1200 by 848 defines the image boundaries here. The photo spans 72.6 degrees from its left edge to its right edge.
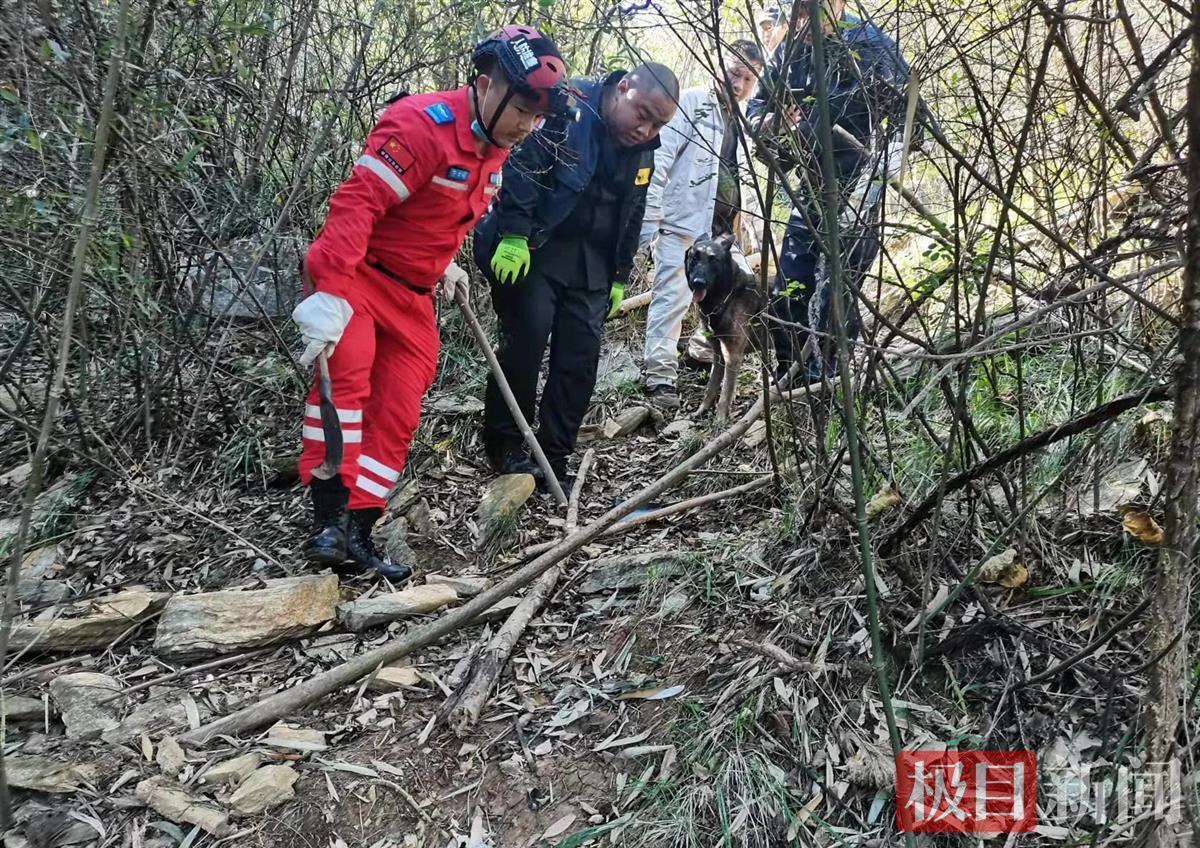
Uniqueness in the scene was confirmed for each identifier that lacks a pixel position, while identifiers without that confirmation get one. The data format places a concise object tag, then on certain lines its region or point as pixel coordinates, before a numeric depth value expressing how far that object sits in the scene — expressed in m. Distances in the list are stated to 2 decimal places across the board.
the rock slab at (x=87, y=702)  2.54
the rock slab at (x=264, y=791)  2.23
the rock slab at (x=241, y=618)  2.93
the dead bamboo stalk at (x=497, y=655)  2.59
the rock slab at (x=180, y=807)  2.18
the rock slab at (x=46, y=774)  2.23
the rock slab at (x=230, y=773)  2.31
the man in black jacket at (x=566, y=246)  3.83
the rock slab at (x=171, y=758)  2.35
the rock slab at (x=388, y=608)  3.08
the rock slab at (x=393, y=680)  2.74
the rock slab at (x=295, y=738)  2.48
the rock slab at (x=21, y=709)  2.56
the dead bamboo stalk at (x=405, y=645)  2.53
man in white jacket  5.15
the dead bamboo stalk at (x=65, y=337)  1.52
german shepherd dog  4.80
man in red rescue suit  3.05
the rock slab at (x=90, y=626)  2.93
